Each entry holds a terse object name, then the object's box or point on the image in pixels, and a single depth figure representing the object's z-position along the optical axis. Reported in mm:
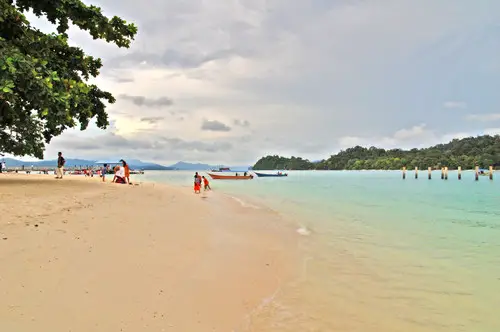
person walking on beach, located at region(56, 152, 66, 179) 27344
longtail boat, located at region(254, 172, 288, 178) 85931
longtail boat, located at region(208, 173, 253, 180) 63312
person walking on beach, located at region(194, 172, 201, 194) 27111
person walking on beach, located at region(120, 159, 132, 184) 26117
